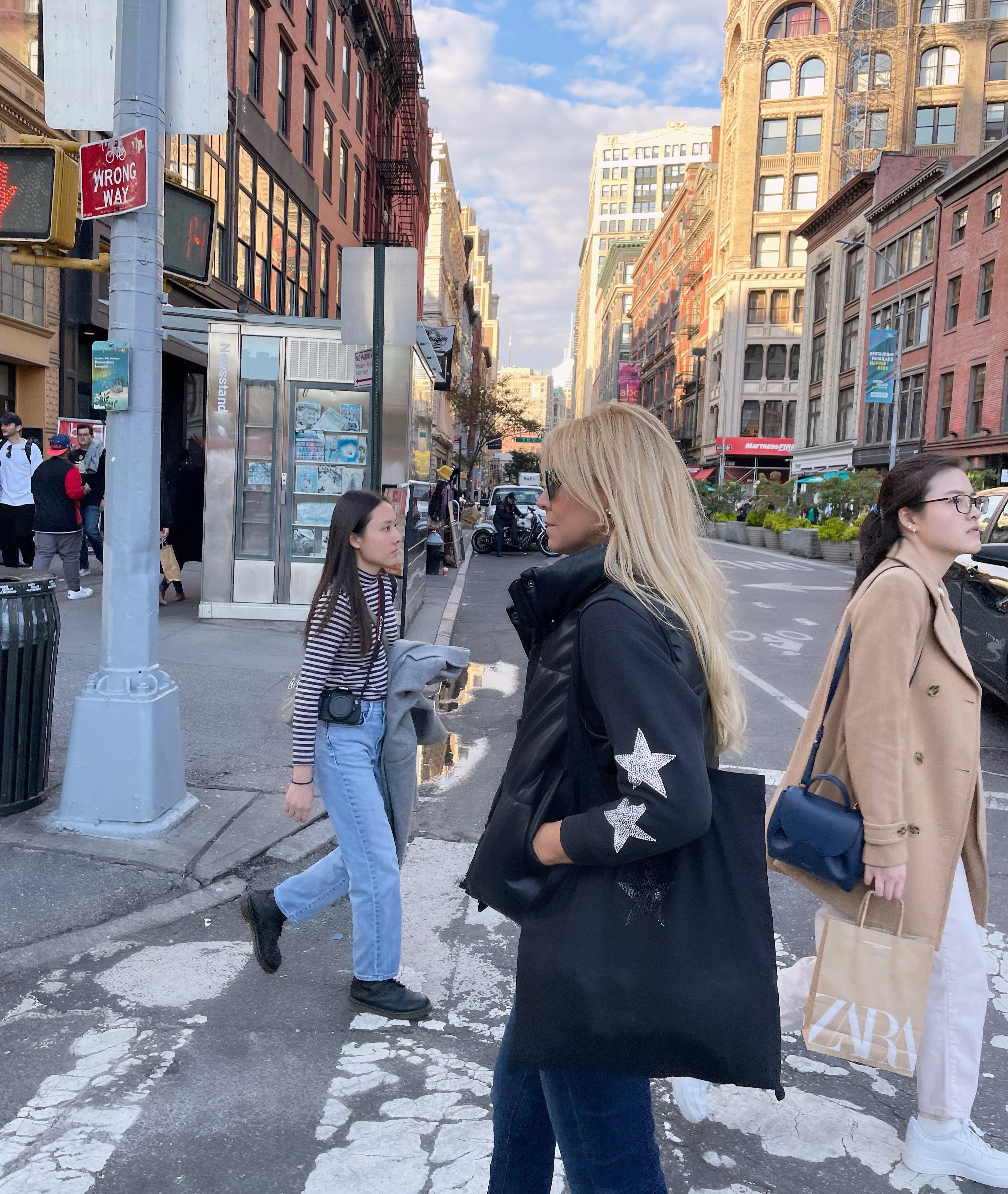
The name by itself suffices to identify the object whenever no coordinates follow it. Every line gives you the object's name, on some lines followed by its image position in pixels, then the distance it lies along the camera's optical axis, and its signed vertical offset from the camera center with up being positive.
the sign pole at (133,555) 4.71 -0.35
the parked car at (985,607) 7.43 -0.66
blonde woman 1.66 -0.57
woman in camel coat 2.47 -0.66
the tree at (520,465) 102.44 +3.86
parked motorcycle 27.61 -0.98
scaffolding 55.62 +24.73
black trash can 4.71 -0.97
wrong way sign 4.60 +1.42
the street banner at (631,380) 105.00 +13.18
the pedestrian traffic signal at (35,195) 4.81 +1.35
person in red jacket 10.80 -0.32
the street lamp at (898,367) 35.34 +6.25
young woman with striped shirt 3.35 -0.86
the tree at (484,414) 58.53 +5.36
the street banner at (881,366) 34.34 +5.28
